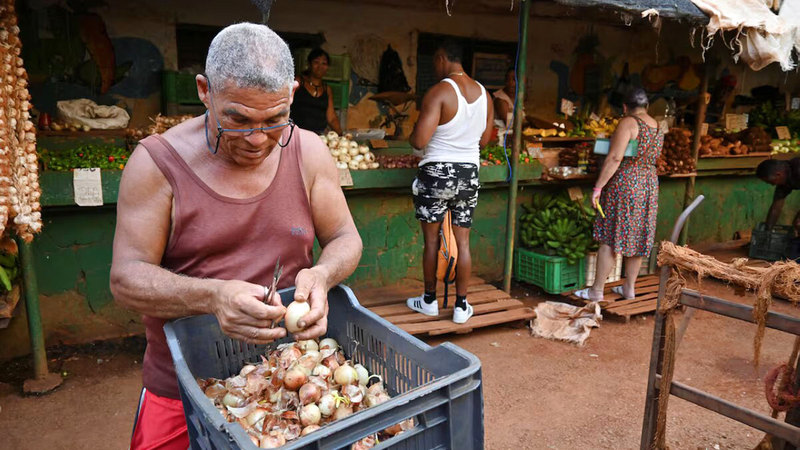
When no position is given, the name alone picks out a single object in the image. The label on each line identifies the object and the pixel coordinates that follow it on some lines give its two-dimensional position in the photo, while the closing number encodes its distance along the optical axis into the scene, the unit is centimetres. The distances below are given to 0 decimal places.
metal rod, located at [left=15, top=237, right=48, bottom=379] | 402
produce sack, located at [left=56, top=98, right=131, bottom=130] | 480
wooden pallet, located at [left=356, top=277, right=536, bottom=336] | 518
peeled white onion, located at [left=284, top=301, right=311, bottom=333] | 156
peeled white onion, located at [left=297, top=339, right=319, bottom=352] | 195
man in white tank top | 488
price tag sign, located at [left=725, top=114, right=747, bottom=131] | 877
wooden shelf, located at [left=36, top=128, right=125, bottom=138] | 453
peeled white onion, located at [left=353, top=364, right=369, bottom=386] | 184
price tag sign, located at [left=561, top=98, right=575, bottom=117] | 711
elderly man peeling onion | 153
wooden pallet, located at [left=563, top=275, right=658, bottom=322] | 586
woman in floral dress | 574
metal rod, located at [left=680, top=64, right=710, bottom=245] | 724
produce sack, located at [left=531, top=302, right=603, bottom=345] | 540
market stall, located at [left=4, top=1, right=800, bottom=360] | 458
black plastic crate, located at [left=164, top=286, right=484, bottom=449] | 127
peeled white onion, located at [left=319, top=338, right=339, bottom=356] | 199
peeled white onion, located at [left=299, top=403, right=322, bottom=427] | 162
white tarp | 550
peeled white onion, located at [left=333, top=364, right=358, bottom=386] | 178
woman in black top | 580
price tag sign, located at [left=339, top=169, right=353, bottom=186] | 521
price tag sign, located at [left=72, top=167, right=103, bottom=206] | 421
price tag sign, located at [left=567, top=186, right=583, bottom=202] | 678
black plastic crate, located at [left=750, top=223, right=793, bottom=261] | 786
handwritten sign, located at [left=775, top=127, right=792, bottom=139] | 905
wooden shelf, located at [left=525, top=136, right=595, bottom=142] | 667
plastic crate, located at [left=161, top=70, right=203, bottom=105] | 539
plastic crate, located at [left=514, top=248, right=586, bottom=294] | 621
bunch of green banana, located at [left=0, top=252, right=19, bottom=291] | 409
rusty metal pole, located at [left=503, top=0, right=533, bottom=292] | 533
